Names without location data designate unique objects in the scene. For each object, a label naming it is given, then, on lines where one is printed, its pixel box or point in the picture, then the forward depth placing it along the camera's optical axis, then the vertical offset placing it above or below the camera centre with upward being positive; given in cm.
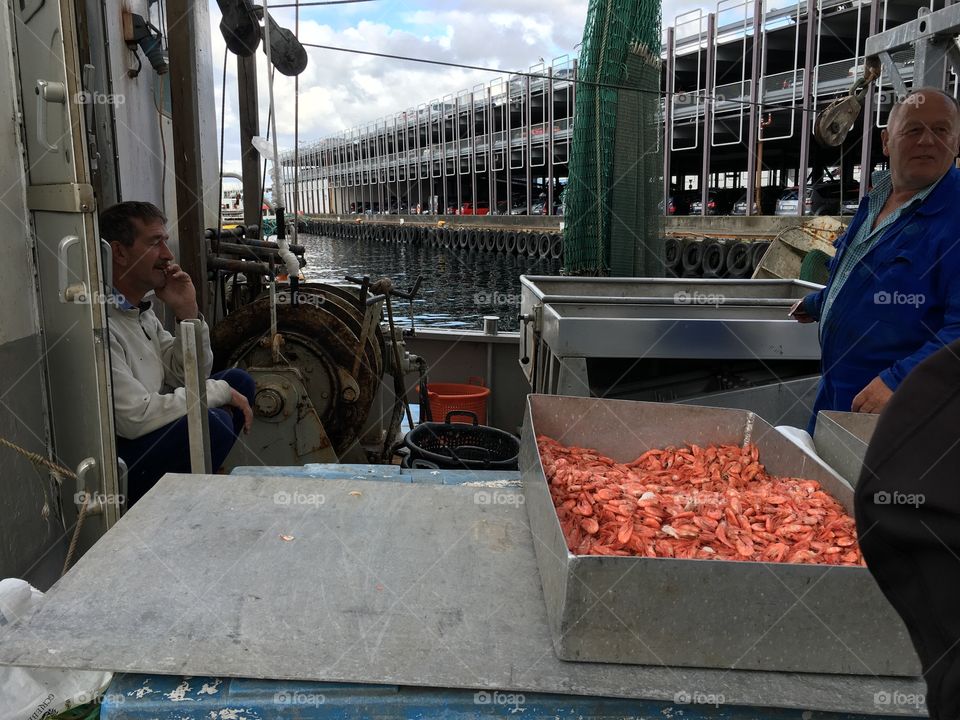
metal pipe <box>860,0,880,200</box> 2059 +290
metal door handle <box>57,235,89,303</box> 260 -15
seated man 329 -59
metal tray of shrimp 138 -72
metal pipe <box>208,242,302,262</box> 568 -10
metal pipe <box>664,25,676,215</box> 2902 +532
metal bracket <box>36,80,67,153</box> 247 +49
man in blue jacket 288 -15
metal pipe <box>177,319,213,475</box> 273 -57
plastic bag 148 -90
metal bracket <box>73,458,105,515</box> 274 -95
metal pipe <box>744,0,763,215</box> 2505 +504
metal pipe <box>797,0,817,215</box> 2253 +418
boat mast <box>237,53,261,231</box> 624 +96
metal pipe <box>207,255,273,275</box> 548 -20
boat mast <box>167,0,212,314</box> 506 +70
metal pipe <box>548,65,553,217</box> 3760 +453
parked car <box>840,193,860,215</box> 2135 +91
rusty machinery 482 -87
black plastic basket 461 -139
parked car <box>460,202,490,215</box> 5233 +204
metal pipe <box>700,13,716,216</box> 2758 +484
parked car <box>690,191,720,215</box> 3103 +127
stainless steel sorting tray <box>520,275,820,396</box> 427 -57
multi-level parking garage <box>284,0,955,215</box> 2492 +550
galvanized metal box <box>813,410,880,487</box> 210 -60
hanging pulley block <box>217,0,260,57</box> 504 +146
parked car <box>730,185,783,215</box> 2971 +147
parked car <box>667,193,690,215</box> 3235 +130
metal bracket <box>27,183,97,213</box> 254 +15
